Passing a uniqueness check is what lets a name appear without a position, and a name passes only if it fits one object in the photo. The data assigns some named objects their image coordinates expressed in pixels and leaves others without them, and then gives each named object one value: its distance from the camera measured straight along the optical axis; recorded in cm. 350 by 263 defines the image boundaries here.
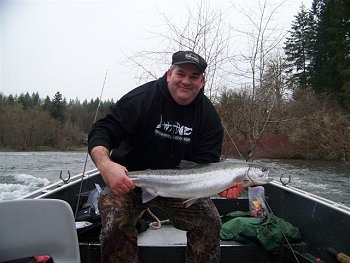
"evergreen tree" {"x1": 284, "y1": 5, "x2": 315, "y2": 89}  4866
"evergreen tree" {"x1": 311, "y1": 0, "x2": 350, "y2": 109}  3831
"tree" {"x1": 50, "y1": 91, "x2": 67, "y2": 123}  6550
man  298
